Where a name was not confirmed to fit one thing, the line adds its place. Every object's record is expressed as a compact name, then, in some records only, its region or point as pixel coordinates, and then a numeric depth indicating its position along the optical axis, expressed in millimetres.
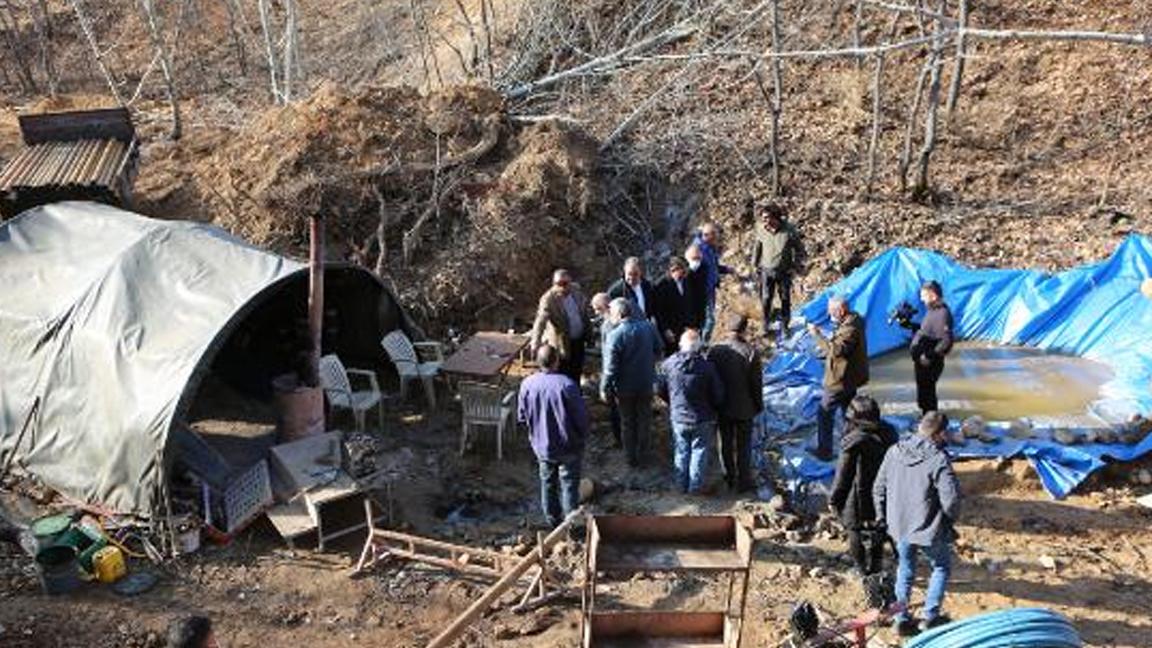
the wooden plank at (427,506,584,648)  6906
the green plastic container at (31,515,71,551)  8258
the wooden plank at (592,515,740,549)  7074
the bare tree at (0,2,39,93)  21281
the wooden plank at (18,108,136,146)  14047
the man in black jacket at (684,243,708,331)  10656
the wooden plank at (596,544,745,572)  6852
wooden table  10422
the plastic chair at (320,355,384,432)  10578
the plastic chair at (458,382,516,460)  9984
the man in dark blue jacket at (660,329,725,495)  8719
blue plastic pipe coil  6102
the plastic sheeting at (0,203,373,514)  9008
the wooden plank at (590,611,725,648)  6938
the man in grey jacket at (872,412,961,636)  6918
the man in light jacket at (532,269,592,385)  10055
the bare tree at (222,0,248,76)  21203
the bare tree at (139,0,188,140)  15664
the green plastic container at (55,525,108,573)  8352
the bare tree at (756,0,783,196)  12516
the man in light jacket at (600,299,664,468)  9242
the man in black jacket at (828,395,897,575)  7410
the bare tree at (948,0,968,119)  13883
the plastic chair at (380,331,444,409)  10984
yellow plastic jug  8344
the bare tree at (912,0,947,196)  12359
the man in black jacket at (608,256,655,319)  10242
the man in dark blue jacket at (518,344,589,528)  8297
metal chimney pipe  9266
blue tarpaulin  10289
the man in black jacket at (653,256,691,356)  10508
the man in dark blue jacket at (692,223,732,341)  10930
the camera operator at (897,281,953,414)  9203
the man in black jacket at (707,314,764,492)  8844
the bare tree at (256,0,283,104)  15391
